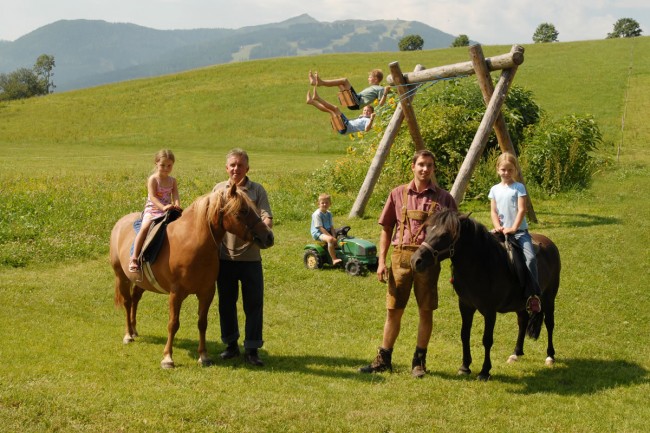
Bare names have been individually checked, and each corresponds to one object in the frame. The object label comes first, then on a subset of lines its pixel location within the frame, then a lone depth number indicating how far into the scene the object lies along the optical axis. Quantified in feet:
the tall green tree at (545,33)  459.32
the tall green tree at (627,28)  416.26
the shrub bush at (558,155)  63.57
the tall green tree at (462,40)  381.19
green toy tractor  41.91
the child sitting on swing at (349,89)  42.19
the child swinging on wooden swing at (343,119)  44.06
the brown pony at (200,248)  24.14
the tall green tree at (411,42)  415.23
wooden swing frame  46.34
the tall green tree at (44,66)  490.49
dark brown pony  22.66
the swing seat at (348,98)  43.70
